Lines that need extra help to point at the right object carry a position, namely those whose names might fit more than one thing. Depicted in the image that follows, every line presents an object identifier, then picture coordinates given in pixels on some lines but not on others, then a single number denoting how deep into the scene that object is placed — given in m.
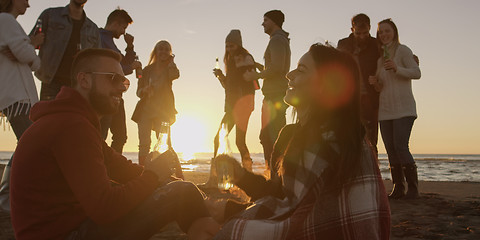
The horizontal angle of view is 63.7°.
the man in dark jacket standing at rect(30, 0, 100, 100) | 5.24
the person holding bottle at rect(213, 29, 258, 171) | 7.04
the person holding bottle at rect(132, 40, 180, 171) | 7.34
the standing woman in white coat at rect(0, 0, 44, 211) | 4.27
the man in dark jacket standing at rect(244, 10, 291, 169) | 6.48
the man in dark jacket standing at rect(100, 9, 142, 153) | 6.61
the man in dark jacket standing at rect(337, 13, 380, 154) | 6.32
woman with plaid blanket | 2.33
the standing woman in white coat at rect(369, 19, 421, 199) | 5.95
